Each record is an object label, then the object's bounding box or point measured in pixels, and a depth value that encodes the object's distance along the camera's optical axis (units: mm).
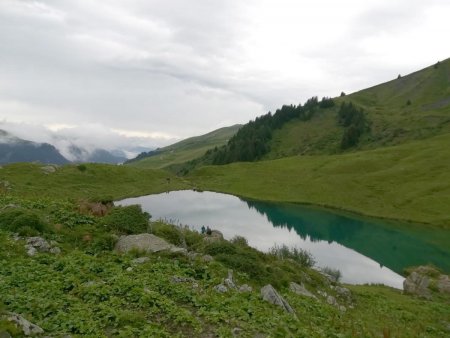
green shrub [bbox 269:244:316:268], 39188
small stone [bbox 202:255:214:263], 19809
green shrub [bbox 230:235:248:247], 29977
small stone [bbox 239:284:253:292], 17469
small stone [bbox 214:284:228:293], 16547
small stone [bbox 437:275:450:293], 36188
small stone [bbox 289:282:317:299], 20797
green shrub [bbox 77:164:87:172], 97512
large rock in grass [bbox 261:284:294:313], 16428
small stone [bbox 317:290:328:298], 23144
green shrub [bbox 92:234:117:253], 20016
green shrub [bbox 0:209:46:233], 19902
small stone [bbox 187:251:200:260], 20031
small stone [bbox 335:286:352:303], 24500
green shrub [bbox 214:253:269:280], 19672
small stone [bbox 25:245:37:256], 17666
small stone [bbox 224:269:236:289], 17367
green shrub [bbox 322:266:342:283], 41384
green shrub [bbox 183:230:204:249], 22750
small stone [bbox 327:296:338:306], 22062
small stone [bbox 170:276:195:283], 16716
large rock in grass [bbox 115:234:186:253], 20188
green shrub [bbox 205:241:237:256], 21203
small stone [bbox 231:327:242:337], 12919
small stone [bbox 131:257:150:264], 18280
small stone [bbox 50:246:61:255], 18406
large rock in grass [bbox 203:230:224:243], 23444
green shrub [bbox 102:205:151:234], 22625
